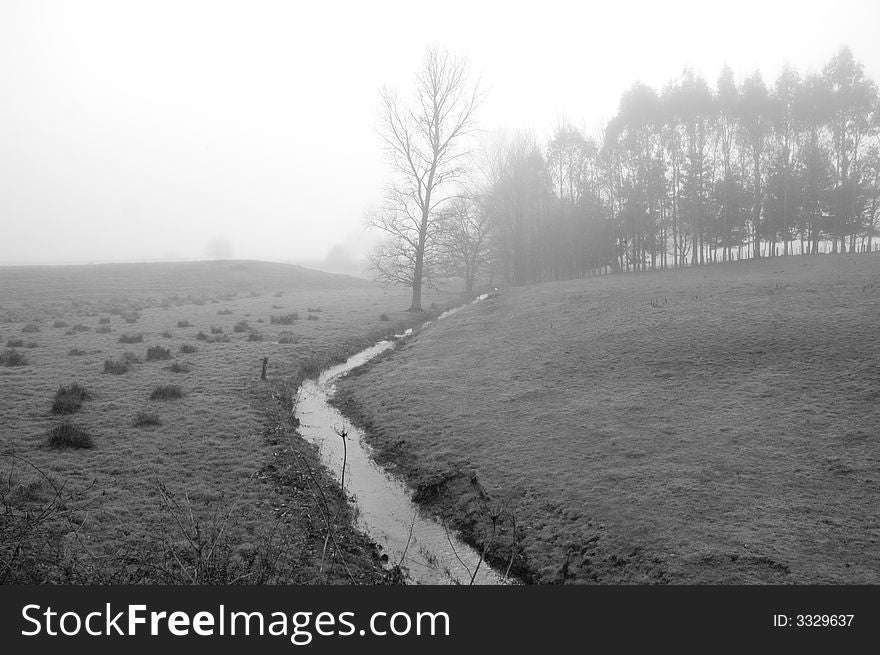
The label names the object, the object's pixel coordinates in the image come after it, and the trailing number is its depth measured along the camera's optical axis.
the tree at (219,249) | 182.75
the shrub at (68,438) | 13.58
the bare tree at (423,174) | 44.22
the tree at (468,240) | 54.61
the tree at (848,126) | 52.16
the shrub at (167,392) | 18.23
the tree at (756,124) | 55.88
